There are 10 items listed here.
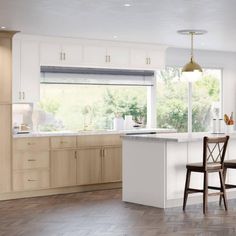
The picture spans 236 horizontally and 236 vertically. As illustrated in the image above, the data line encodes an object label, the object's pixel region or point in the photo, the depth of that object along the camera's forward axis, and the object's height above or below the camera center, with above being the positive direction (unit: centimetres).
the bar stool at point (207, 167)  703 -68
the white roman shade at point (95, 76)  930 +62
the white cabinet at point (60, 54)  903 +93
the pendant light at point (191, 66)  826 +69
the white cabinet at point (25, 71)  877 +63
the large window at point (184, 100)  1091 +25
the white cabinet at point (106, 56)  947 +95
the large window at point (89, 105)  959 +13
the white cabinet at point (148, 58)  999 +96
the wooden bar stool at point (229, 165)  747 -68
